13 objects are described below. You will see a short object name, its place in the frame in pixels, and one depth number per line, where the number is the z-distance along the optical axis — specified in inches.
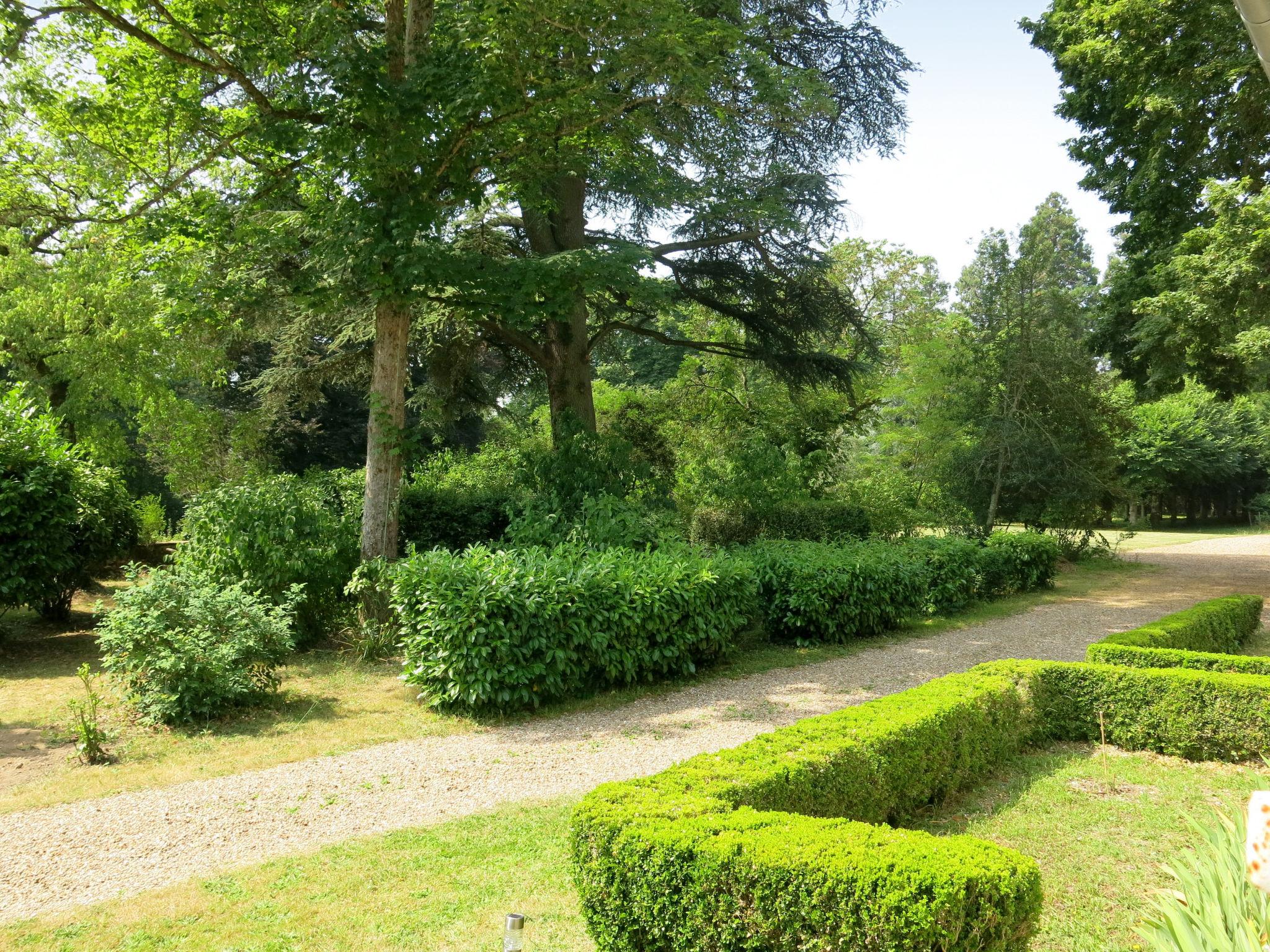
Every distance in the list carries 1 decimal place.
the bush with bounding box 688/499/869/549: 571.5
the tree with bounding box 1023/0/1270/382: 502.0
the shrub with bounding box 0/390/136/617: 365.4
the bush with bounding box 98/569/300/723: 269.0
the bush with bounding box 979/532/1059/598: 526.0
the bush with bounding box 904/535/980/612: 463.2
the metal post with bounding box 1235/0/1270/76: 92.6
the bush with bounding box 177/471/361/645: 369.1
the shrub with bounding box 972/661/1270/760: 235.3
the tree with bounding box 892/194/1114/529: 671.1
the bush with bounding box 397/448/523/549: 537.6
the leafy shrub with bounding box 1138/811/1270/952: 90.1
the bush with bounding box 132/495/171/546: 558.2
